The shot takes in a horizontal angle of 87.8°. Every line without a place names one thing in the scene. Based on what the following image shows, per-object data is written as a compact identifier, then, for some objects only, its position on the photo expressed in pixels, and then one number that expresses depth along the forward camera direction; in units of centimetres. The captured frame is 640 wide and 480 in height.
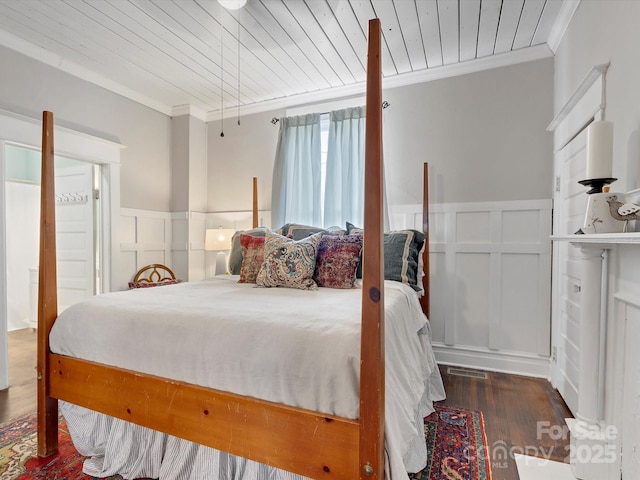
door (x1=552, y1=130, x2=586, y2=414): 198
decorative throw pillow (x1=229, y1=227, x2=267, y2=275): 267
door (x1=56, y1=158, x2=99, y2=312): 323
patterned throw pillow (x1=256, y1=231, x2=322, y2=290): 207
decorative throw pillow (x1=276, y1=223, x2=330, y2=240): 270
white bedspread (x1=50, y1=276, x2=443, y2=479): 105
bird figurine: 117
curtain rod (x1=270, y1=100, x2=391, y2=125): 337
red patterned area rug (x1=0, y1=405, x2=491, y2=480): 149
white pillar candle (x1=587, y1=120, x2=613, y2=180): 130
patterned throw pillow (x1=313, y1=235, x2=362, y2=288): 212
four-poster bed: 97
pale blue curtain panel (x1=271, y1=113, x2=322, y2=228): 335
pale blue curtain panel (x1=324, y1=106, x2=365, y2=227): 314
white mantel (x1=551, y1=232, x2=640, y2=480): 127
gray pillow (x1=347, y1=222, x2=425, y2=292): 228
